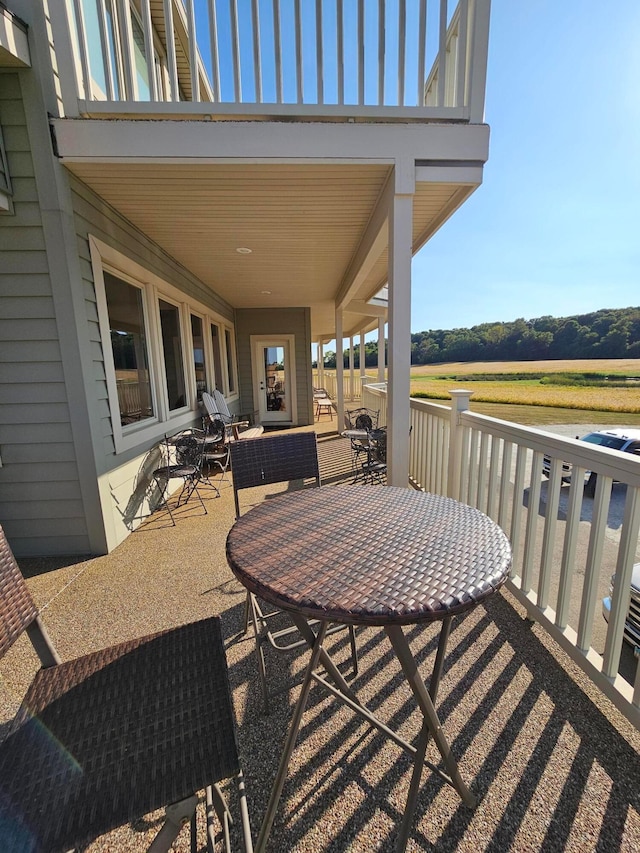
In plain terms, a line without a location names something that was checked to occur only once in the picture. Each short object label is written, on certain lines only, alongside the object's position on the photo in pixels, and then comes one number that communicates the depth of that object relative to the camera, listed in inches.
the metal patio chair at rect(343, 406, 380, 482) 167.2
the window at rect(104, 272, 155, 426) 123.0
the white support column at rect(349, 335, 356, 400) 480.1
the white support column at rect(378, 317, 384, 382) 307.4
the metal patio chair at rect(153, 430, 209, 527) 136.9
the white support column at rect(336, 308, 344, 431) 264.8
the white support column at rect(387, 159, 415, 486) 99.7
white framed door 317.7
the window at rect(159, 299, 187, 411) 168.7
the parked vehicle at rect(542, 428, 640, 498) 202.8
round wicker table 34.8
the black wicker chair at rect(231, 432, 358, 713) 70.9
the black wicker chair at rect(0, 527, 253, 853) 27.8
